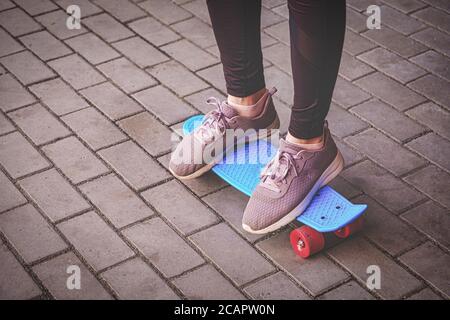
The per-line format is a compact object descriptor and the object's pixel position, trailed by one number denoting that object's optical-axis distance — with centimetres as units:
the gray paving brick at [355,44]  350
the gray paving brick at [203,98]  311
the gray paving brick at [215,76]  325
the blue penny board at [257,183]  233
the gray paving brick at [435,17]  366
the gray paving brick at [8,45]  353
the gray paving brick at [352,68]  331
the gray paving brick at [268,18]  373
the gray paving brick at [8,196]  259
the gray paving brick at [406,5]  381
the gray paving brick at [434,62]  331
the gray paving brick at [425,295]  219
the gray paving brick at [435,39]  348
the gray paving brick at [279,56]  340
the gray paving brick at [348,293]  221
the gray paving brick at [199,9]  379
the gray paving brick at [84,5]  385
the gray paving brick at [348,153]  279
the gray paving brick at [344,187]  262
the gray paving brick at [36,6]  386
